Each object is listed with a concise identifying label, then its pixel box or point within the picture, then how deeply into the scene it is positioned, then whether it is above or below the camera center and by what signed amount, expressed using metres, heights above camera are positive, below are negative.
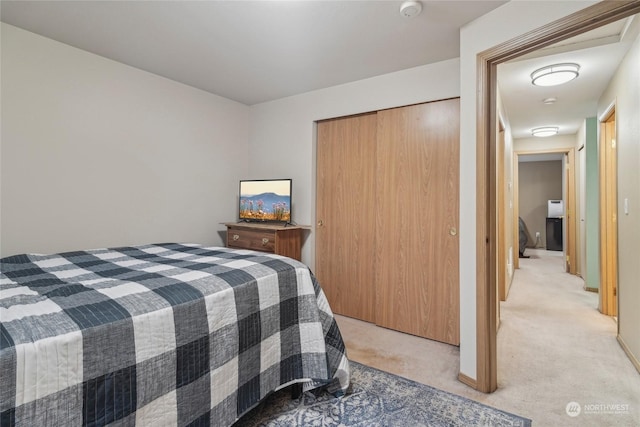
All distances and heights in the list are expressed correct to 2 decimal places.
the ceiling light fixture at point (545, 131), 4.74 +1.32
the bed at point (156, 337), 0.85 -0.42
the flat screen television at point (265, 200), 3.15 +0.17
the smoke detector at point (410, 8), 1.80 +1.23
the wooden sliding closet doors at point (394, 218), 2.55 -0.03
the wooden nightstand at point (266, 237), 3.01 -0.22
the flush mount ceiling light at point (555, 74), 2.67 +1.25
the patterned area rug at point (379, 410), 1.55 -1.03
